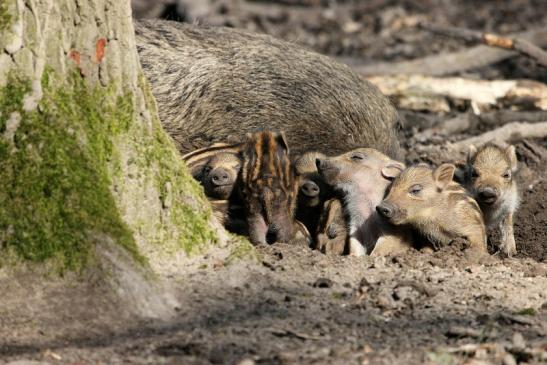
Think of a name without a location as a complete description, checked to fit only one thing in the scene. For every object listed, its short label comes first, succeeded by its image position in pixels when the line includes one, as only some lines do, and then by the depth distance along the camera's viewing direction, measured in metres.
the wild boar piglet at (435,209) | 12.35
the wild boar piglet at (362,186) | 12.76
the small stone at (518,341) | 8.93
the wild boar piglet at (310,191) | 13.03
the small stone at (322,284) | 10.25
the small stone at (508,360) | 8.62
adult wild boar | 14.57
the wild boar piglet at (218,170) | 12.62
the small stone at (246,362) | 8.31
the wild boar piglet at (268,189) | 12.37
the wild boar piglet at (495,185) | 13.30
